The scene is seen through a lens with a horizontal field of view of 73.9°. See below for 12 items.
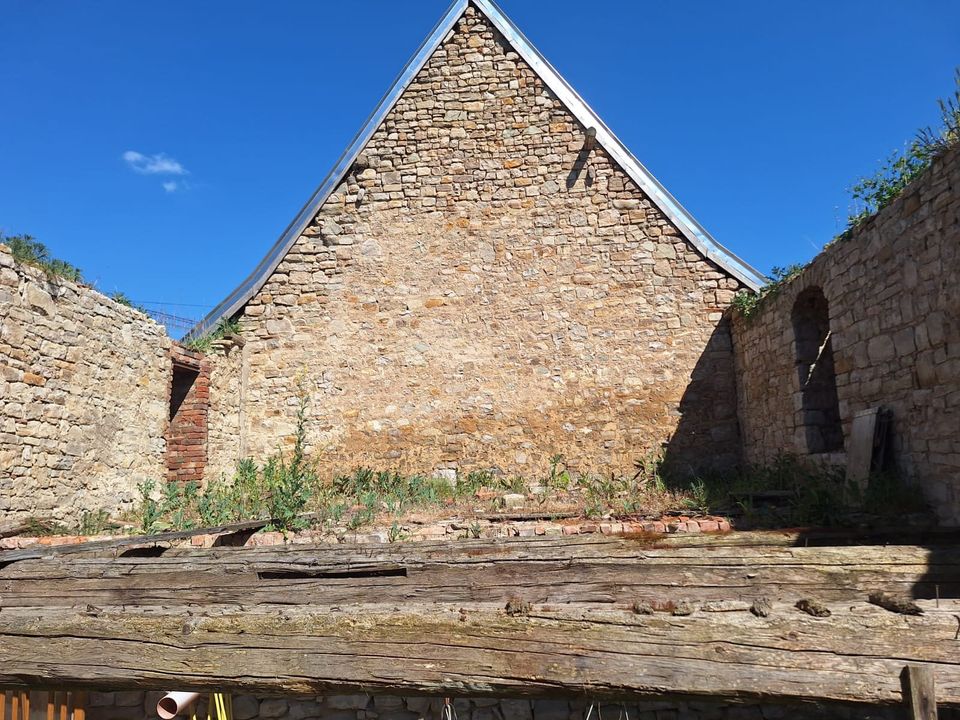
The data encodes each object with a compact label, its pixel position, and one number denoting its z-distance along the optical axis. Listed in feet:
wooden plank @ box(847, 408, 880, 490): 16.62
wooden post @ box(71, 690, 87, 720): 11.39
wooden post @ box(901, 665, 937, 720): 7.33
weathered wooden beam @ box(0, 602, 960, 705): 7.87
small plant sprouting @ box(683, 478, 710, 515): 21.07
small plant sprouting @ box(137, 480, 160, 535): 20.84
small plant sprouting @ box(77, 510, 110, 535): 20.89
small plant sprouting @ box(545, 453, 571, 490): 27.45
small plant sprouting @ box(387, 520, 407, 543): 19.08
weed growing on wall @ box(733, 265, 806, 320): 23.72
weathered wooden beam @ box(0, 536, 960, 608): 10.21
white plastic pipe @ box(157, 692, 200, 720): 10.17
